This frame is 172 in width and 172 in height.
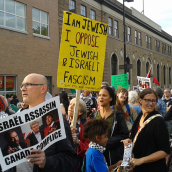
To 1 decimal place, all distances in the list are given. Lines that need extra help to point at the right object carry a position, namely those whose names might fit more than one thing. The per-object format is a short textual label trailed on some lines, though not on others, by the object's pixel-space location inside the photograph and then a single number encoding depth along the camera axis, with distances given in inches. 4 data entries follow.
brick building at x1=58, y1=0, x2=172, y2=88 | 912.3
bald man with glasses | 72.8
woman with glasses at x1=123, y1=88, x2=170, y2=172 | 110.3
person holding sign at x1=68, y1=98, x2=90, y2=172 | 138.1
